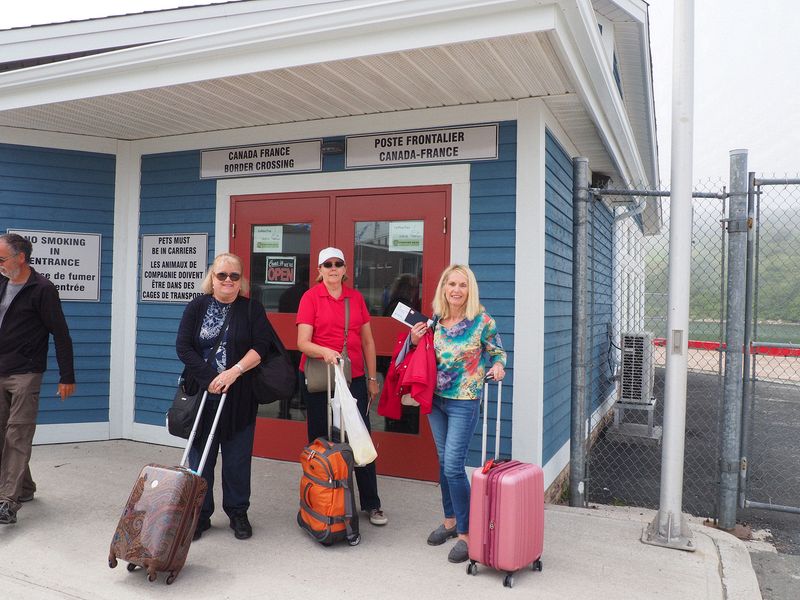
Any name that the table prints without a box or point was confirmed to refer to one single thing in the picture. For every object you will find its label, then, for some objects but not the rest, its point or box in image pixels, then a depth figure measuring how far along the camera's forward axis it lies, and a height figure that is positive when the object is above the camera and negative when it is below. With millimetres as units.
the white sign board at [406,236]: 5203 +533
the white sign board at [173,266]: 6117 +286
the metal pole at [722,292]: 4566 +134
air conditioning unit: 7547 -705
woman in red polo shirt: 4176 -214
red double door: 5164 +355
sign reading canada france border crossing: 5609 +1227
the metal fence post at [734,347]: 4465 -242
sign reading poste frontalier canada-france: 4988 +1234
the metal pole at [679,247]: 3992 +385
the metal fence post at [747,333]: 4504 -145
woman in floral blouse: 3748 -348
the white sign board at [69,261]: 6203 +310
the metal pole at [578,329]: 4992 -166
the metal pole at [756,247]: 4508 +450
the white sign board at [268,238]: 5746 +537
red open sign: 5699 +264
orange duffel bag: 3799 -1117
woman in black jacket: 3850 -387
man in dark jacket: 4137 -386
